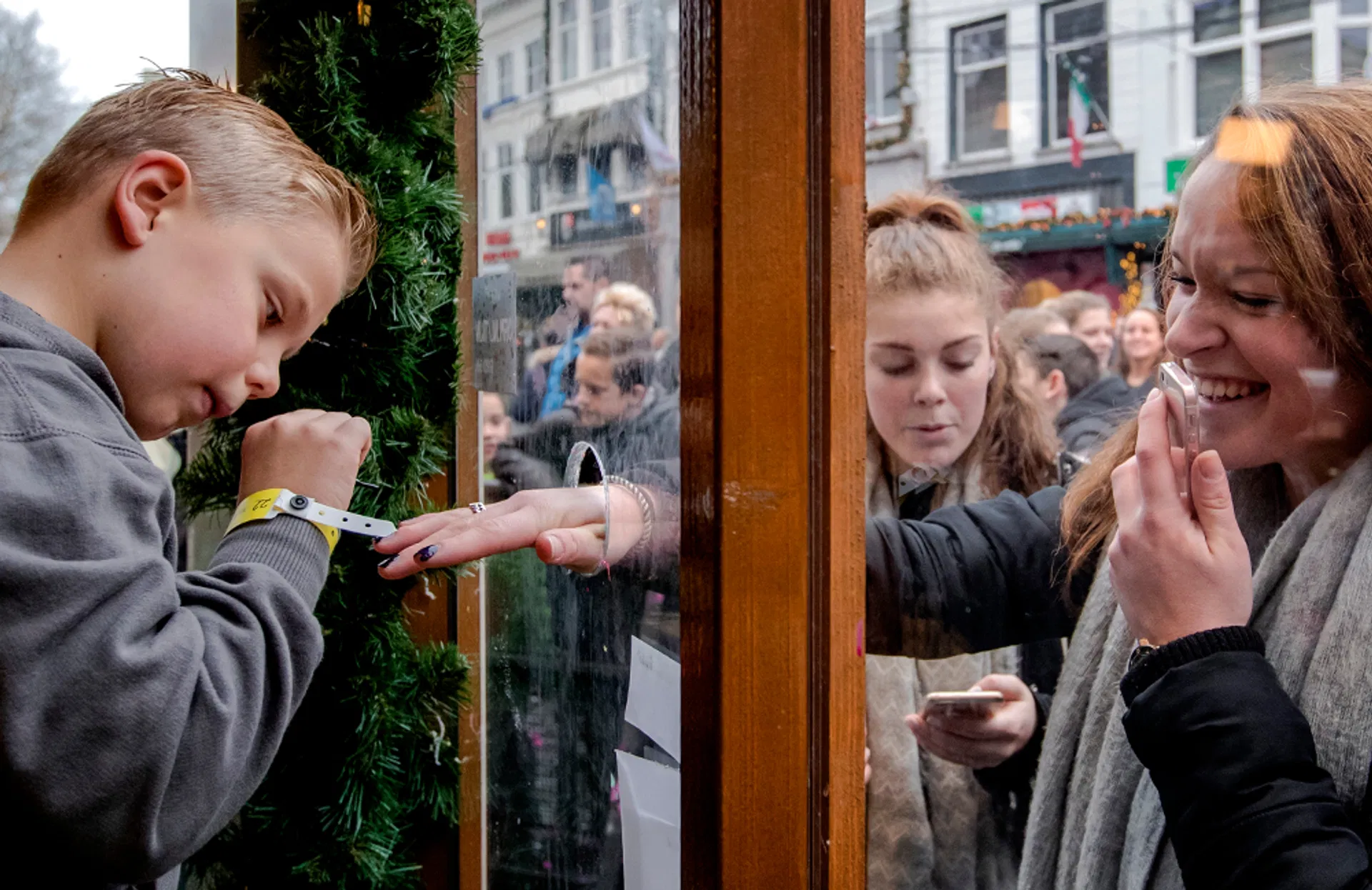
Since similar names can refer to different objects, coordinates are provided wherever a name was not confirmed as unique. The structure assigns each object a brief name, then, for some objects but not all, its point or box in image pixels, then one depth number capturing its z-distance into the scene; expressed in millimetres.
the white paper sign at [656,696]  930
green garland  1309
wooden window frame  803
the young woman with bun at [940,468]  1002
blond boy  704
